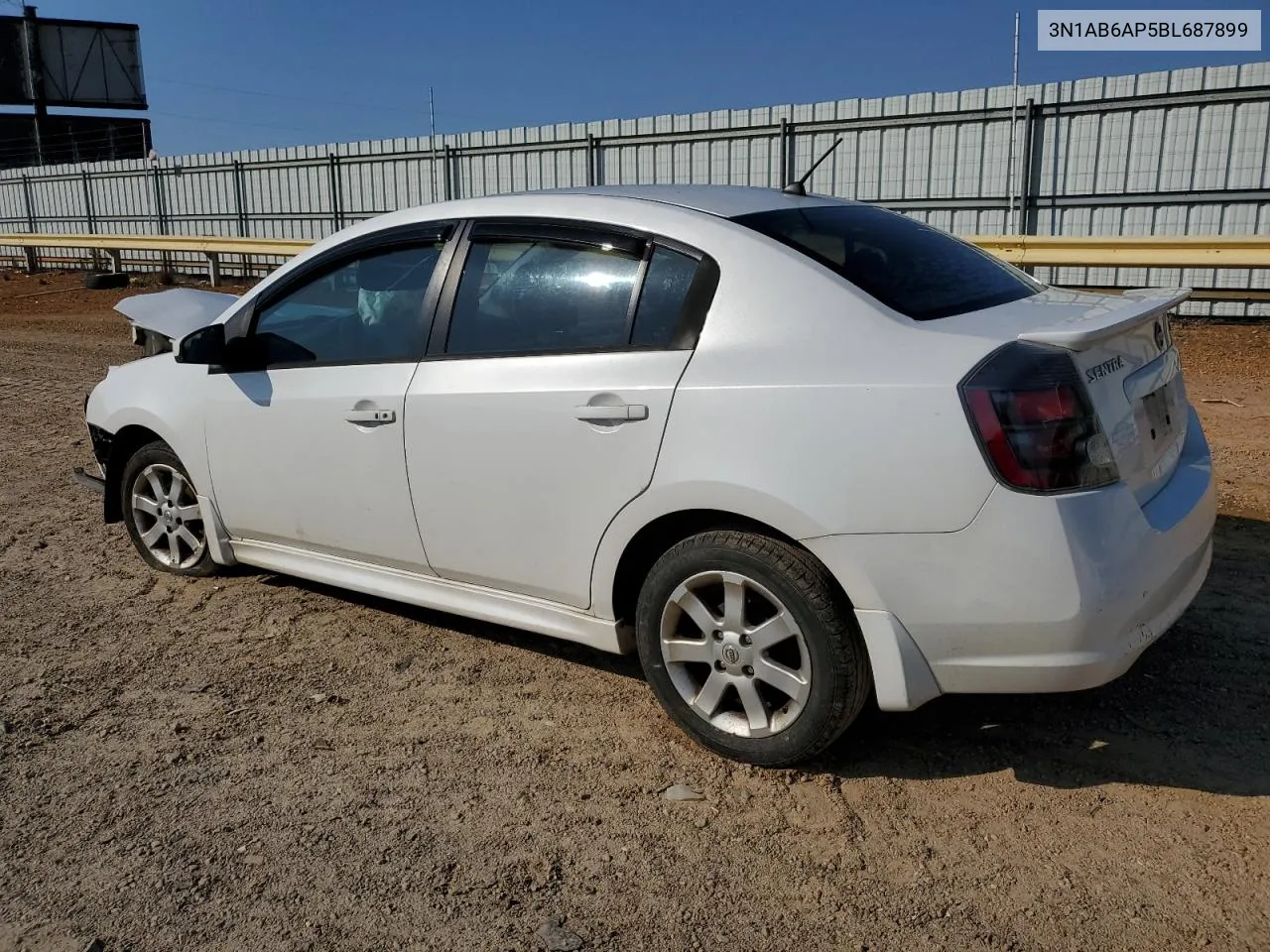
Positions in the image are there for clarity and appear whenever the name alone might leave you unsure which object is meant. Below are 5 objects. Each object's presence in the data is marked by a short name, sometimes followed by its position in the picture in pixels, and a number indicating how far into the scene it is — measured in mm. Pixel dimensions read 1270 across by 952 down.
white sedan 2779
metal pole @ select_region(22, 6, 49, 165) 44312
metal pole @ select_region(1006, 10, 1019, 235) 13664
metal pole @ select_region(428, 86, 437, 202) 20344
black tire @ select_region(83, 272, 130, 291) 20906
